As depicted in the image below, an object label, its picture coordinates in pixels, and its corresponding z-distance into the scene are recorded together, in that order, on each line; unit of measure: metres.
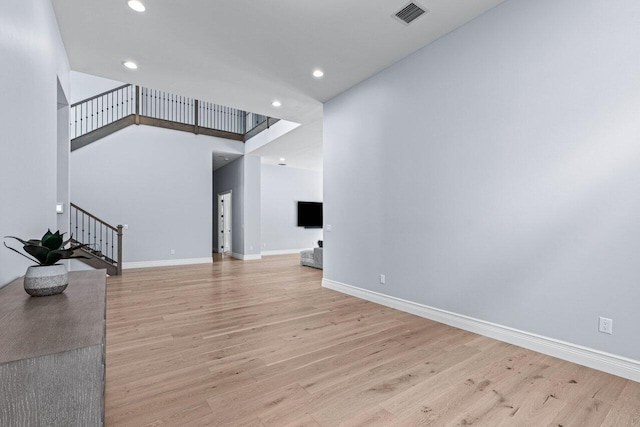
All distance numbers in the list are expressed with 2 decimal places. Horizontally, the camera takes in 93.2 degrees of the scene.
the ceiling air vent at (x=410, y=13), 2.89
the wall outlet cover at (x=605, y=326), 2.20
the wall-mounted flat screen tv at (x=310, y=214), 10.66
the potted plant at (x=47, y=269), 1.43
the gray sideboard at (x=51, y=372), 0.79
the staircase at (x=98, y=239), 6.00
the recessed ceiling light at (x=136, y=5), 2.86
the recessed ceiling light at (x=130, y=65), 3.90
